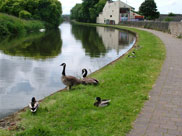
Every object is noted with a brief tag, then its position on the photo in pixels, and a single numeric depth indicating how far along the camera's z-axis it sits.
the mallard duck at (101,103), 6.43
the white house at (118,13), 88.44
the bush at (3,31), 39.62
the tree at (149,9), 81.75
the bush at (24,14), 56.42
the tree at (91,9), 102.19
